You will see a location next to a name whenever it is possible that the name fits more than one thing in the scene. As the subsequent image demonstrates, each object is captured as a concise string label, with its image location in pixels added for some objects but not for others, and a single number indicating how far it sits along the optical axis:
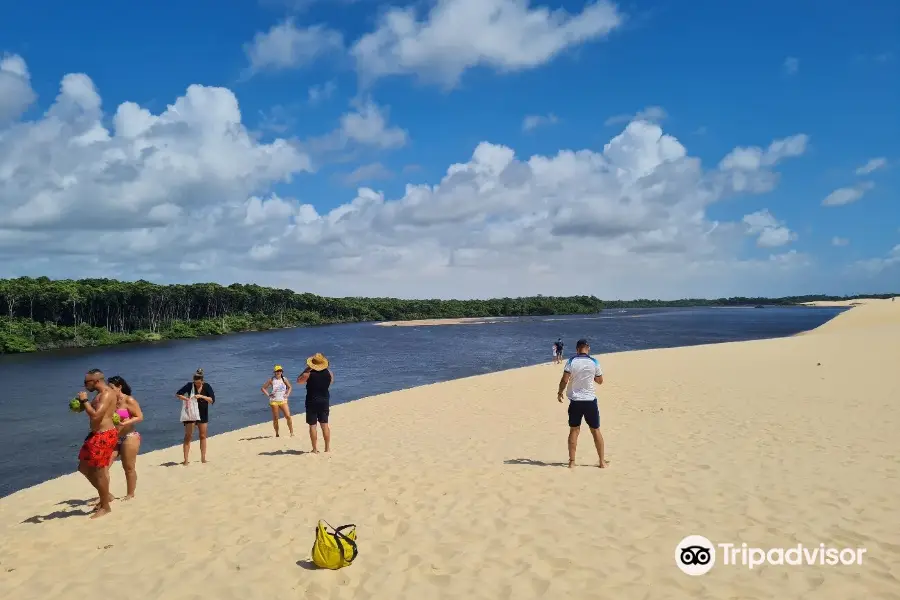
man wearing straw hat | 10.80
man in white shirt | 8.73
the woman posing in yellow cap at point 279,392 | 13.03
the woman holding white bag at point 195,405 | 10.79
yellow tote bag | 5.68
